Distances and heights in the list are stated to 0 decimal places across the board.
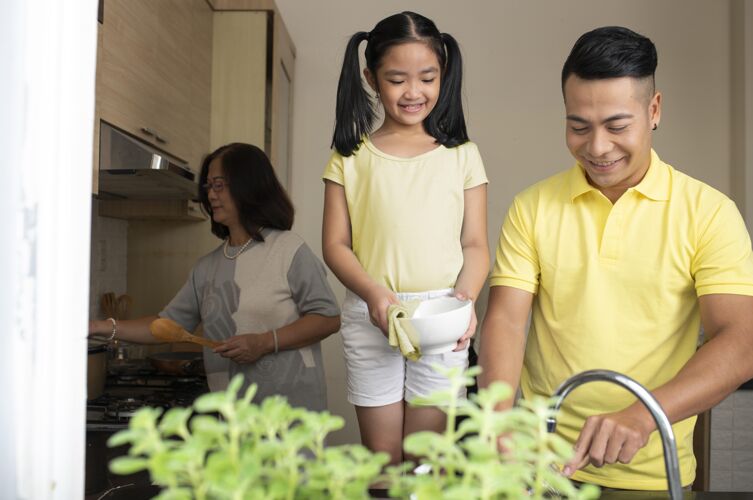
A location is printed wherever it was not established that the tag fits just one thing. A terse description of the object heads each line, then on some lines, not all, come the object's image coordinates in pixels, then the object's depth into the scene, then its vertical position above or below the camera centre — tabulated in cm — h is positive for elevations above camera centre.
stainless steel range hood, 200 +27
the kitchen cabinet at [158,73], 200 +61
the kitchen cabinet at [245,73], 313 +82
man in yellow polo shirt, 127 -2
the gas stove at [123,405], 182 -45
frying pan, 273 -40
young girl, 152 +12
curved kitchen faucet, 77 -16
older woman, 209 -10
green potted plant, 40 -11
